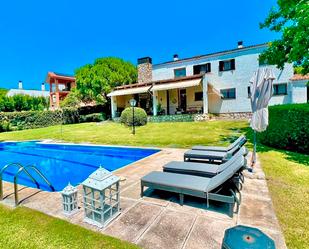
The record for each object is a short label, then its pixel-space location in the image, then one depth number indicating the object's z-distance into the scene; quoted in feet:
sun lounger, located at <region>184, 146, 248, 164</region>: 25.70
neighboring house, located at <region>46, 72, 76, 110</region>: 158.30
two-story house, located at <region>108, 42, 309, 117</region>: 83.20
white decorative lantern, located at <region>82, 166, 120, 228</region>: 14.06
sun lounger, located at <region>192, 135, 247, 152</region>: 27.48
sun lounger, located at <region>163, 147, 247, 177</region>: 18.20
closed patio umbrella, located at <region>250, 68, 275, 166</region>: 24.35
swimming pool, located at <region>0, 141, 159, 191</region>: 32.71
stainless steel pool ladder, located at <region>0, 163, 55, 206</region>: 17.90
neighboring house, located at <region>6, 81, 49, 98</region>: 186.40
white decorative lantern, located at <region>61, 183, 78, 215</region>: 15.69
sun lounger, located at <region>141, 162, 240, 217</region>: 15.01
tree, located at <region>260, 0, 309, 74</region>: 33.06
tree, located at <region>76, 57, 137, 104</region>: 116.16
